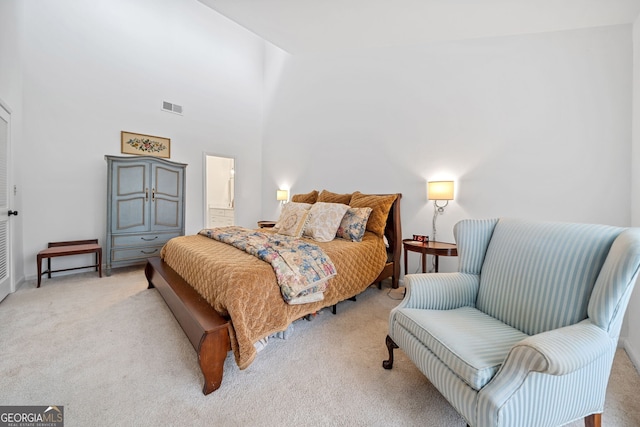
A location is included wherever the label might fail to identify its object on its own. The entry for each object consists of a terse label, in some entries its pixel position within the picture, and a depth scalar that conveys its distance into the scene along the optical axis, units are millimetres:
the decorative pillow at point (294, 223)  2908
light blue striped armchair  909
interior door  2469
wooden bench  2887
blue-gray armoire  3303
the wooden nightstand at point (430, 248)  2398
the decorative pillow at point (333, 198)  3402
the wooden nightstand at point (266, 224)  4431
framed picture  3781
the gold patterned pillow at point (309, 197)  3812
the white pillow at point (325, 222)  2773
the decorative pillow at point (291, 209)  3164
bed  1438
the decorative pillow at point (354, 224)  2751
